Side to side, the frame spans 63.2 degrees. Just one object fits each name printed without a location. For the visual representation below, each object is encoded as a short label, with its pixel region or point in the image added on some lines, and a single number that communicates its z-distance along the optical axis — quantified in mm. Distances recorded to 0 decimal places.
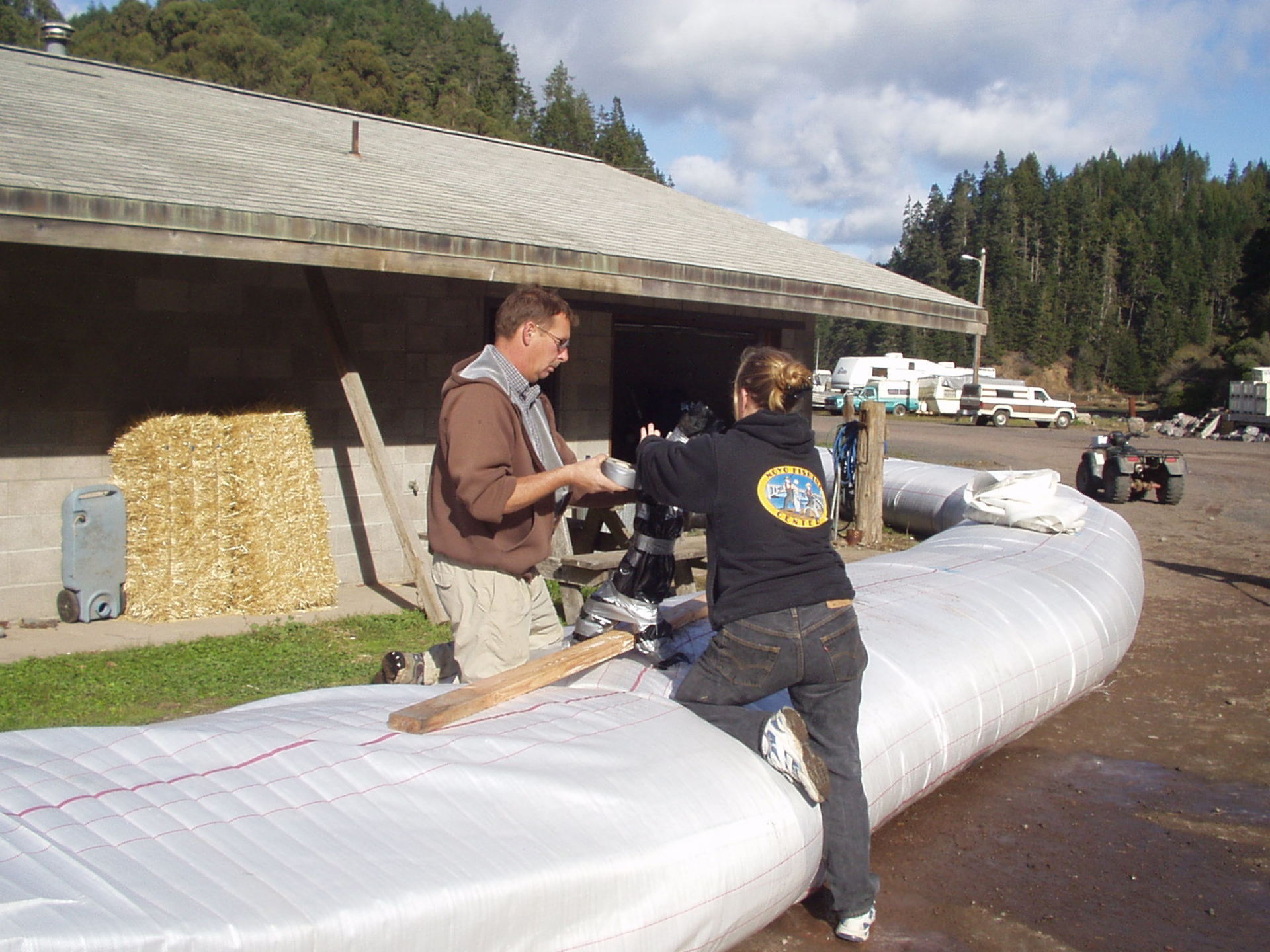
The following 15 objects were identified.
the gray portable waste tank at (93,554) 6617
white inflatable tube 2123
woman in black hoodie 3113
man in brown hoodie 3240
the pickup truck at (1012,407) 40594
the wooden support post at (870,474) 10898
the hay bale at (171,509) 6809
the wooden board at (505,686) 2932
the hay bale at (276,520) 7070
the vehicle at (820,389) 47688
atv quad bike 15664
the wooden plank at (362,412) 7262
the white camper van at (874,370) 46094
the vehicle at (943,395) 45594
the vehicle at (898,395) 45812
